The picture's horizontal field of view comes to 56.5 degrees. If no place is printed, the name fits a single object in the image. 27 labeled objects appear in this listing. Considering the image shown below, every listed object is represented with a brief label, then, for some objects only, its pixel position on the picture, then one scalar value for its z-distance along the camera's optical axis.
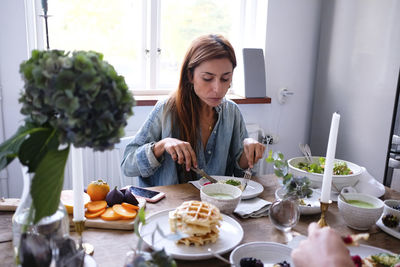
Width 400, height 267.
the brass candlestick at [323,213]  1.02
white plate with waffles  0.90
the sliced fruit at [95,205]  1.12
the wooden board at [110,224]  1.06
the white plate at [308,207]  1.18
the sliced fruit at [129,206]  1.14
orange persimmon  1.20
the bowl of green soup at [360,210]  1.09
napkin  1.19
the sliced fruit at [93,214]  1.08
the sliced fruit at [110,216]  1.08
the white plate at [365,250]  0.97
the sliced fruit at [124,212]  1.08
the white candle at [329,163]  0.98
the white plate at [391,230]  1.08
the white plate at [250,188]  1.31
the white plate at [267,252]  0.92
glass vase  0.67
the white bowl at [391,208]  1.12
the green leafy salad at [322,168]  1.42
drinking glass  1.05
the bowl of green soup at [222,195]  1.13
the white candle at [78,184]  0.81
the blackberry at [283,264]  0.86
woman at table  1.63
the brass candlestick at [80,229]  0.84
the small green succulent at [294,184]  1.04
